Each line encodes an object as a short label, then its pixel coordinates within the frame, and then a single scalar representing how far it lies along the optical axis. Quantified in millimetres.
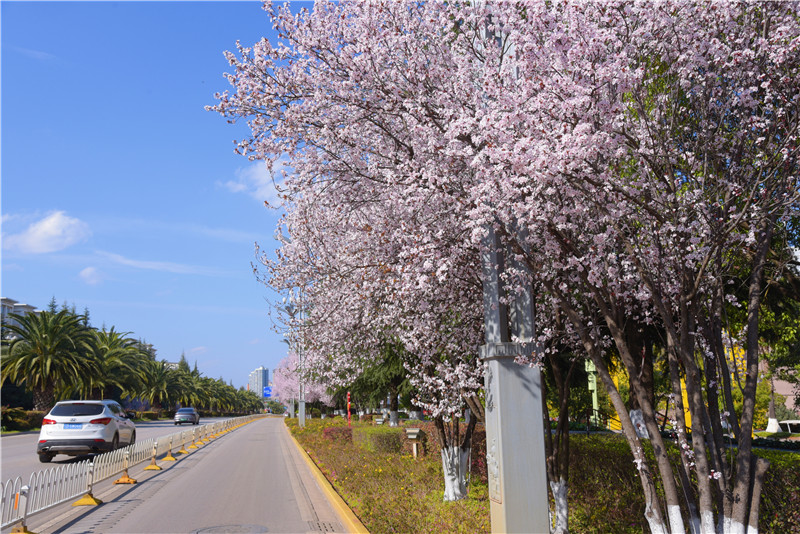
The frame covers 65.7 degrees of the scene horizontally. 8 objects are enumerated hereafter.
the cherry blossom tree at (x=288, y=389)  58081
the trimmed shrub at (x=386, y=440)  22219
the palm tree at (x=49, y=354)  44688
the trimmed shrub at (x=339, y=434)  29250
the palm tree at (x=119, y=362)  59838
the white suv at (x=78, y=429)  18016
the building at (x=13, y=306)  148875
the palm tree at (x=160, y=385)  88125
